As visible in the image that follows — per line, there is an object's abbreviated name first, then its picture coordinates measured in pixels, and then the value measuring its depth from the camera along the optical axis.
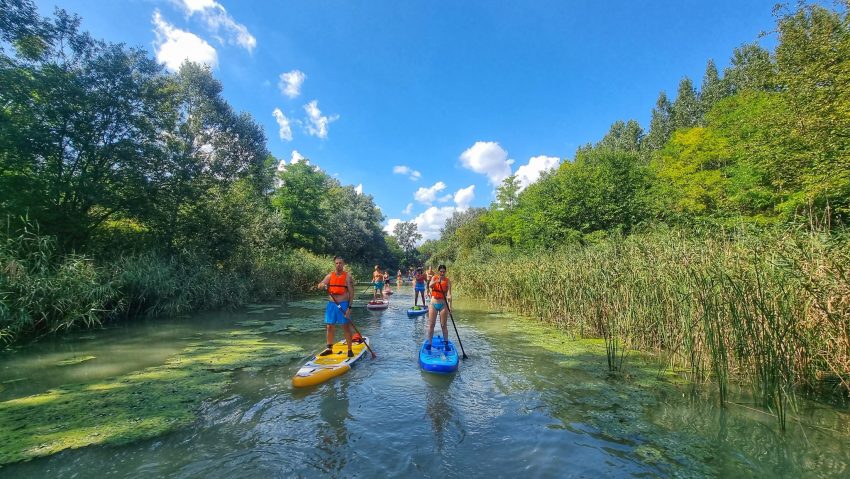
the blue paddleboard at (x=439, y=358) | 6.89
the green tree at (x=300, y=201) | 31.65
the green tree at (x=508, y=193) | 34.91
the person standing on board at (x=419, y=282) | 17.02
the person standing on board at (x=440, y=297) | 7.99
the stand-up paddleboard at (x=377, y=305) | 17.03
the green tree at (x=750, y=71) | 16.70
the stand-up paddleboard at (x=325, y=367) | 6.06
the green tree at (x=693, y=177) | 20.58
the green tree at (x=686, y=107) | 51.71
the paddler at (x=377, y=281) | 20.16
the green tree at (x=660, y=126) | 53.53
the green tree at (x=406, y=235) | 84.31
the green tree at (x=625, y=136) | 56.16
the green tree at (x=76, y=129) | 11.67
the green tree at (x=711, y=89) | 46.78
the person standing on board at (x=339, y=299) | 7.30
